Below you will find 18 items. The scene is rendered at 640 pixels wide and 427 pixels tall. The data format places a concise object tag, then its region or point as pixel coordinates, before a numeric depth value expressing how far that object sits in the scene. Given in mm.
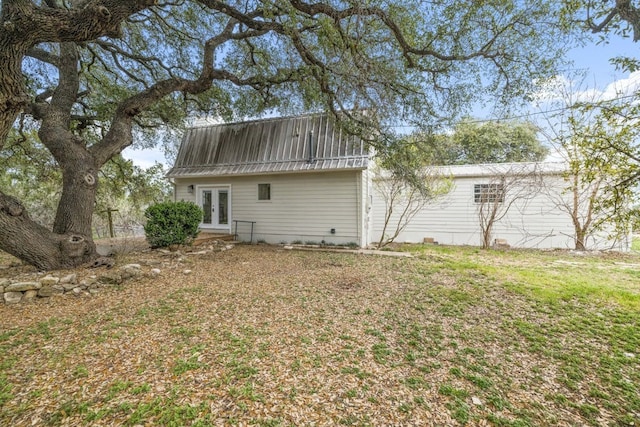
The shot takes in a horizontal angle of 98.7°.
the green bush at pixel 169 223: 7258
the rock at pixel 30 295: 4055
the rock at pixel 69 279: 4352
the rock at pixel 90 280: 4489
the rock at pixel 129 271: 4941
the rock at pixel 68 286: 4301
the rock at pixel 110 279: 4676
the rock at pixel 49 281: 4203
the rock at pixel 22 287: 4000
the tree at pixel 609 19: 2625
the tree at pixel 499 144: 17859
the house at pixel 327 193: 9141
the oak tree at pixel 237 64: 3920
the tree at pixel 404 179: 6465
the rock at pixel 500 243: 9817
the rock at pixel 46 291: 4145
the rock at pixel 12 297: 3920
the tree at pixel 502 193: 9375
